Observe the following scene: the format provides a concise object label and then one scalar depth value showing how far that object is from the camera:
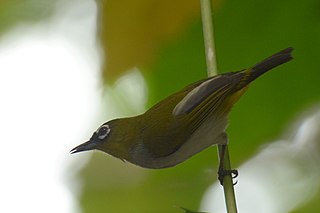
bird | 2.14
